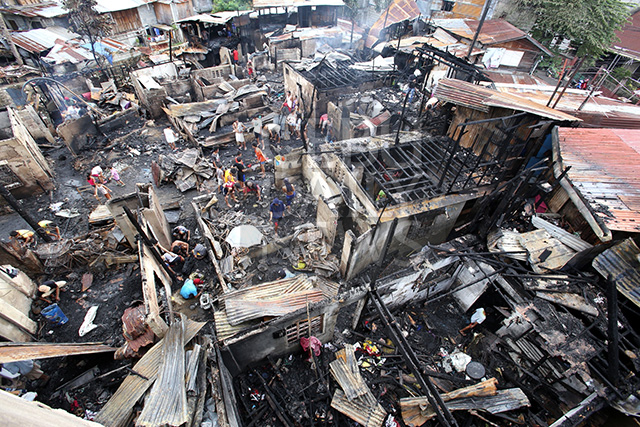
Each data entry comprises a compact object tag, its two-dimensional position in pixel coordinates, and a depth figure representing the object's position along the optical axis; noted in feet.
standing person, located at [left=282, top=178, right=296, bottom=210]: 41.01
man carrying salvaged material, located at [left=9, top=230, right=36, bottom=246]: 34.62
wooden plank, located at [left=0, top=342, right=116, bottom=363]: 20.09
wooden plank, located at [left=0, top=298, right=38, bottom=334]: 25.75
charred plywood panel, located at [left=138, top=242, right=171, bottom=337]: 24.40
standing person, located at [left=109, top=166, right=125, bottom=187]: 46.35
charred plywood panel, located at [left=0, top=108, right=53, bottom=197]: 39.93
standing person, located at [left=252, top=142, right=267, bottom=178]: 49.82
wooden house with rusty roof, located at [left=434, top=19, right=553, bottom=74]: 63.82
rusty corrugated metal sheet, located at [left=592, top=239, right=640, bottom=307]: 22.70
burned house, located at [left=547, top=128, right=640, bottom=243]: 24.82
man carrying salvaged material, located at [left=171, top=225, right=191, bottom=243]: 37.99
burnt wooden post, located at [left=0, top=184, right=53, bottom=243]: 33.40
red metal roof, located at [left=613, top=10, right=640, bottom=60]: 72.33
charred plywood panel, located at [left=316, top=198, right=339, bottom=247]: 34.63
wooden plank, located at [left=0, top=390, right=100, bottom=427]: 10.53
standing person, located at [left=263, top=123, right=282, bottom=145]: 57.36
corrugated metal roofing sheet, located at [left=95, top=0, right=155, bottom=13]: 91.18
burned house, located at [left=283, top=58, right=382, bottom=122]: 57.06
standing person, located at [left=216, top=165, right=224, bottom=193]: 45.12
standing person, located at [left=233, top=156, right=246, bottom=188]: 42.88
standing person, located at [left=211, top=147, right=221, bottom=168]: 51.35
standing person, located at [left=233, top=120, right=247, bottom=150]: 53.31
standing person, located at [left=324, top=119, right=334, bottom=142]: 56.18
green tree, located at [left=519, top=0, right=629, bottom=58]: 65.00
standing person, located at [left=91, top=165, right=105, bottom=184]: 44.12
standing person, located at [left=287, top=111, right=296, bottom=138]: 57.27
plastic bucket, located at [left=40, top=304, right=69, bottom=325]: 28.78
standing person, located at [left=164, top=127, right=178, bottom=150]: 54.53
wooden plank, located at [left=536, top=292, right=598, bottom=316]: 23.93
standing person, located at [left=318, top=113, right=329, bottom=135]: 56.03
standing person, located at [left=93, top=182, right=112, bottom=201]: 40.83
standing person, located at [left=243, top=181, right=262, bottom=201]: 43.32
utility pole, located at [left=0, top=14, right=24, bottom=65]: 69.10
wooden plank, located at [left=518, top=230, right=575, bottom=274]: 26.61
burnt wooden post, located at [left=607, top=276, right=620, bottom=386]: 16.56
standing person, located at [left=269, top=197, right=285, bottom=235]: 37.83
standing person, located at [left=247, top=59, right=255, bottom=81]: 80.23
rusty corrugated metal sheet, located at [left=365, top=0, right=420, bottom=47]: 87.55
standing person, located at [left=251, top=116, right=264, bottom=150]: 55.01
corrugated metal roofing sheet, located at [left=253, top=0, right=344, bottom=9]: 91.04
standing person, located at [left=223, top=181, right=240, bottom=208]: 42.29
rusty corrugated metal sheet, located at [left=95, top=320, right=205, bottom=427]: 19.79
